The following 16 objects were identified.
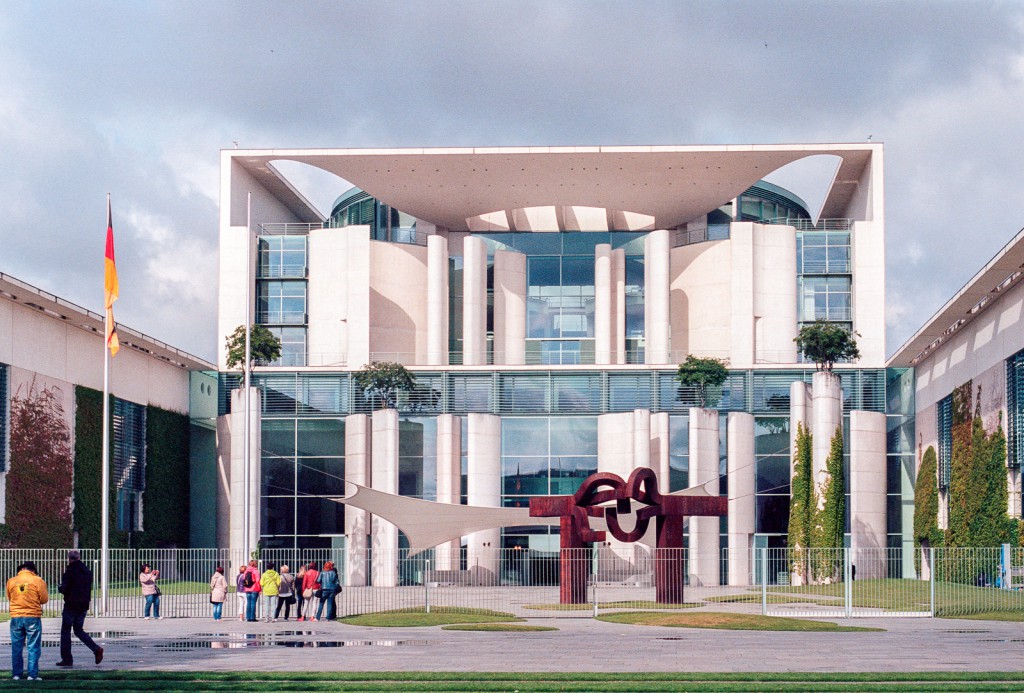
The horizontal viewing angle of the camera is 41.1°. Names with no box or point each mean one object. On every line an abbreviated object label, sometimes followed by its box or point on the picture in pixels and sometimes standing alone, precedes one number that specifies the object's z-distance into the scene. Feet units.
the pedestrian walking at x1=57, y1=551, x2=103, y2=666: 67.72
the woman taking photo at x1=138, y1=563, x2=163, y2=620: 106.93
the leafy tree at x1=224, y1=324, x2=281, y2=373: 189.37
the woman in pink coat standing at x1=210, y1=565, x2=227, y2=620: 104.99
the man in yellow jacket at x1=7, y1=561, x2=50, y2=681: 61.21
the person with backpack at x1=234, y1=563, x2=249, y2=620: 103.76
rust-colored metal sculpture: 118.62
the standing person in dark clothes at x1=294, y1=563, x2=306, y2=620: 104.06
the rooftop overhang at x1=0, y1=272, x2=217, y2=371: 147.02
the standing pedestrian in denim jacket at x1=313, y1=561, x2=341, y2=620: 103.19
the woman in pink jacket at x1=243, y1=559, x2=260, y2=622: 102.78
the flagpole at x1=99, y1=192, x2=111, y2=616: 116.37
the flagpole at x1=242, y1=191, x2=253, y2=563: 144.15
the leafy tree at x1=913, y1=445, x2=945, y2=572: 177.88
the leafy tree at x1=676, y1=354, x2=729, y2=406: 183.11
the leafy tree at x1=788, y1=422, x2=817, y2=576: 175.83
